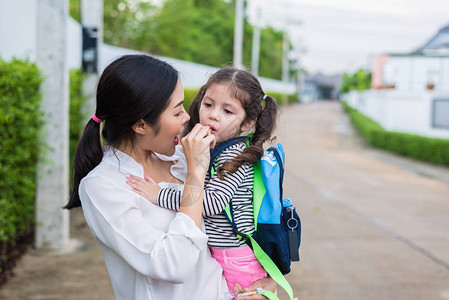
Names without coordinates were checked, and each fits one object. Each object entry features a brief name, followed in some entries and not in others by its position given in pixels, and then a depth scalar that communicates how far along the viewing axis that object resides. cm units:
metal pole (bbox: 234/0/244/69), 2238
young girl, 178
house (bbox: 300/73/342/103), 10994
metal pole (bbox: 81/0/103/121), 626
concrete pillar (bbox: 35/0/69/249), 511
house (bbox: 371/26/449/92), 2331
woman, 159
